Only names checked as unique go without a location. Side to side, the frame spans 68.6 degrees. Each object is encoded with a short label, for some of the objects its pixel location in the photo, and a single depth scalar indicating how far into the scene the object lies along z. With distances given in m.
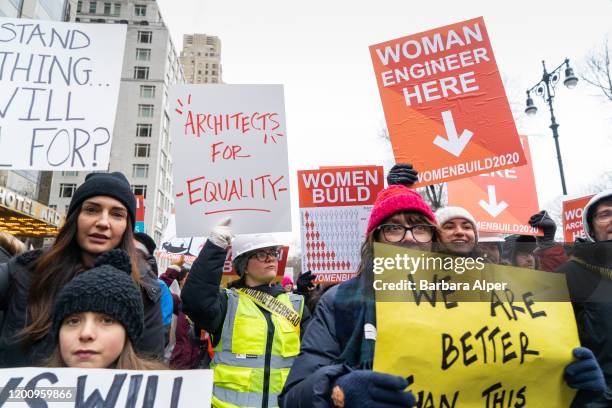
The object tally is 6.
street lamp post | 10.05
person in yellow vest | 2.44
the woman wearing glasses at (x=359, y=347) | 1.20
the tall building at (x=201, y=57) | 129.12
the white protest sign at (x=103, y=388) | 1.28
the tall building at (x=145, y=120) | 50.56
